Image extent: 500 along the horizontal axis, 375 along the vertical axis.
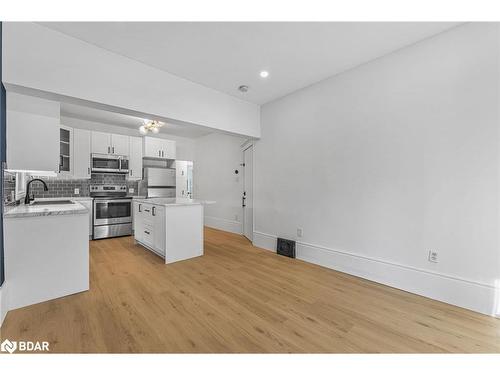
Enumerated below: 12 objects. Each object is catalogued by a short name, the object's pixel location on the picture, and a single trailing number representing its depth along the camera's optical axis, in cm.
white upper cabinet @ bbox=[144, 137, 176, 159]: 540
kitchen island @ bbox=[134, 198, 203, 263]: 325
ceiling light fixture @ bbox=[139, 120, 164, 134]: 442
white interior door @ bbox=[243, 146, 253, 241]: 472
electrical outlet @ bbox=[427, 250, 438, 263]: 222
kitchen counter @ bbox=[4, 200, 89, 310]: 201
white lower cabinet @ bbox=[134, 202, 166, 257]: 335
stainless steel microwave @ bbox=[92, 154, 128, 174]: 468
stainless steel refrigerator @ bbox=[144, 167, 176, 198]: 543
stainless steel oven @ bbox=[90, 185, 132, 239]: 454
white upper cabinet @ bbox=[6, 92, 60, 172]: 225
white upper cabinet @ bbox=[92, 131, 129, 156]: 467
